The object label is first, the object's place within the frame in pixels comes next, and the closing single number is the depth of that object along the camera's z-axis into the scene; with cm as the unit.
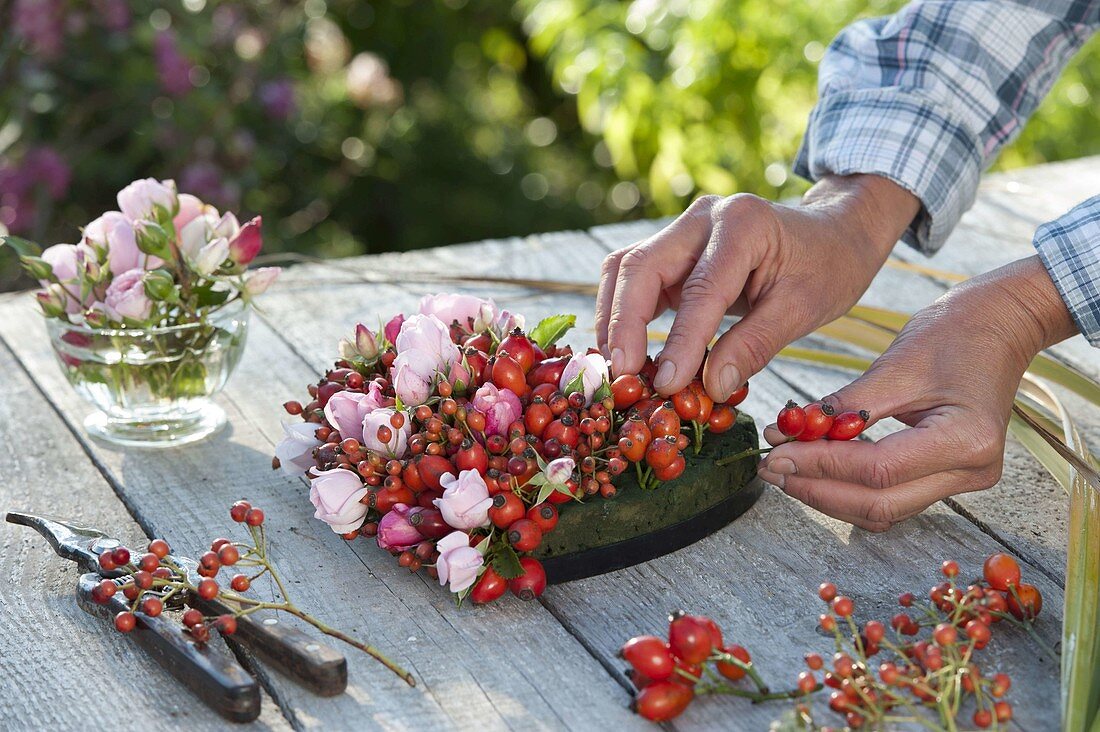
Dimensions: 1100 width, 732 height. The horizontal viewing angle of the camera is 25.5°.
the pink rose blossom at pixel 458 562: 107
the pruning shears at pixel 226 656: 102
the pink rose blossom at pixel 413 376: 111
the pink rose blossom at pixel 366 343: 117
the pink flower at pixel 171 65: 219
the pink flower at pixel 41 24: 204
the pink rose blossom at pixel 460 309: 118
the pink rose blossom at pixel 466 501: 107
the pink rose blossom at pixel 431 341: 112
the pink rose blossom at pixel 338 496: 110
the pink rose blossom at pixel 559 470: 108
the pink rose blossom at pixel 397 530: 110
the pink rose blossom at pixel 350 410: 112
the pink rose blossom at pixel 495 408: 110
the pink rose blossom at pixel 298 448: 115
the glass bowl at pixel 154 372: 122
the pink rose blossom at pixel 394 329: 118
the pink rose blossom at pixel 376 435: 110
